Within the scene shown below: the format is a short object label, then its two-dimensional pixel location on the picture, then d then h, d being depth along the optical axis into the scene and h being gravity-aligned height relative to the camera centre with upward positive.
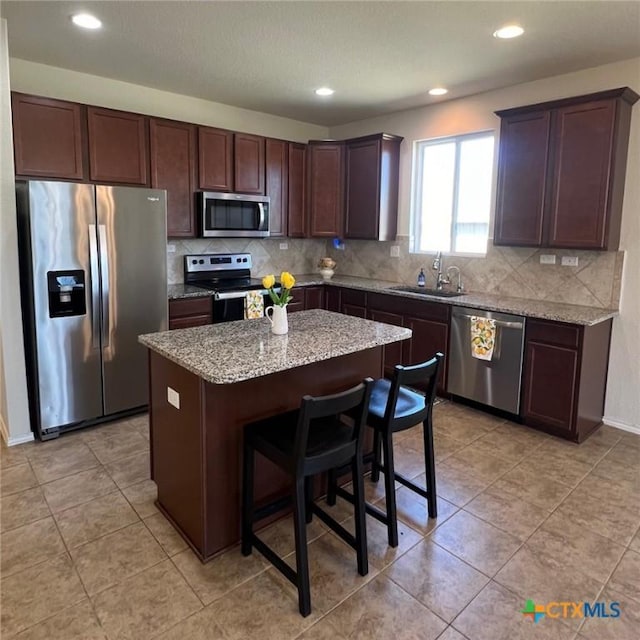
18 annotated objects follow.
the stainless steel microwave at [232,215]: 4.32 +0.36
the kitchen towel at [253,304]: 4.28 -0.46
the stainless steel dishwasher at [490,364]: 3.55 -0.84
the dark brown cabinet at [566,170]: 3.24 +0.63
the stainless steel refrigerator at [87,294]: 3.09 -0.30
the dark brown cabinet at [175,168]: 3.99 +0.71
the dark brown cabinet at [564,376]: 3.26 -0.83
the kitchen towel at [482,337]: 3.65 -0.62
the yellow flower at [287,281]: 2.29 -0.13
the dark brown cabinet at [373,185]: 4.84 +0.73
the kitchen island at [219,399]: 2.03 -0.68
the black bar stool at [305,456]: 1.80 -0.80
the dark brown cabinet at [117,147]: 3.62 +0.81
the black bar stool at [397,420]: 2.16 -0.77
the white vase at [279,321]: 2.44 -0.35
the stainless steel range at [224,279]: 4.16 -0.26
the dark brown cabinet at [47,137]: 3.27 +0.79
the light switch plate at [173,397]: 2.18 -0.67
